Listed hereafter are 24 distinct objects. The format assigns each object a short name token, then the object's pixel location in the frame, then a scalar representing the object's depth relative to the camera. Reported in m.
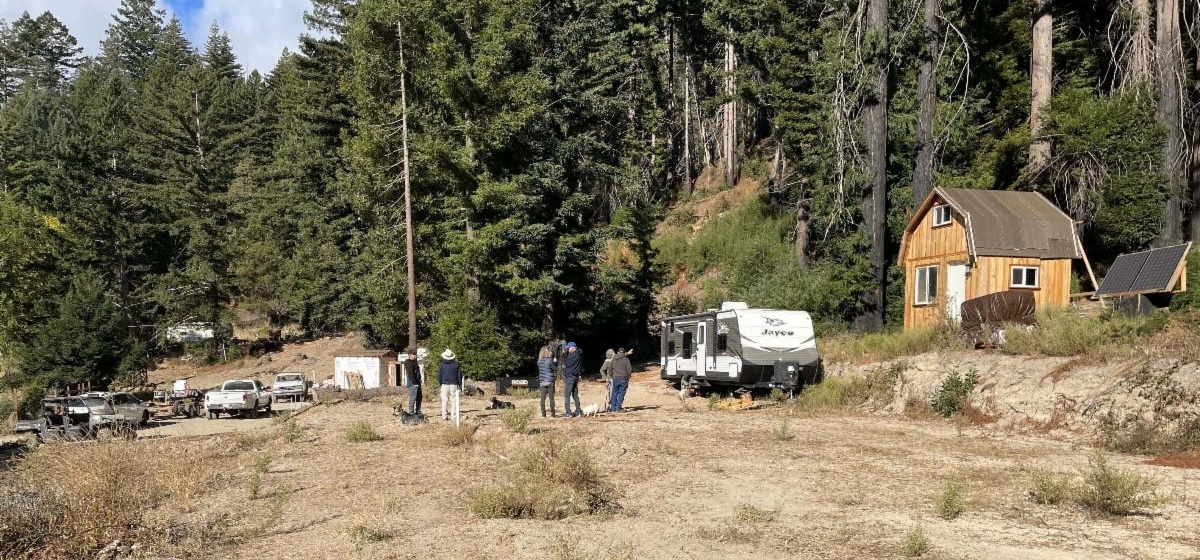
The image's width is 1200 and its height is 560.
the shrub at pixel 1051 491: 10.52
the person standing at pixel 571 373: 19.85
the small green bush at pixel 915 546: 8.42
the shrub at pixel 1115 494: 9.93
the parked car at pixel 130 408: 28.03
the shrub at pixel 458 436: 16.59
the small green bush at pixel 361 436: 18.14
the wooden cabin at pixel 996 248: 25.06
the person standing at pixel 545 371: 19.84
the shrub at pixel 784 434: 16.69
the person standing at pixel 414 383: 20.94
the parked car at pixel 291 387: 40.72
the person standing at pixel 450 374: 19.36
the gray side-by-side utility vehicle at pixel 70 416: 24.75
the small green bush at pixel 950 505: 10.01
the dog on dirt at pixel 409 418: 20.59
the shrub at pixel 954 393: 19.05
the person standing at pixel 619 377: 22.00
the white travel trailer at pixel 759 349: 23.56
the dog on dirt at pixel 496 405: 24.05
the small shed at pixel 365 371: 41.66
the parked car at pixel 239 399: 32.47
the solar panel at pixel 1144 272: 20.09
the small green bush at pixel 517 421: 17.14
